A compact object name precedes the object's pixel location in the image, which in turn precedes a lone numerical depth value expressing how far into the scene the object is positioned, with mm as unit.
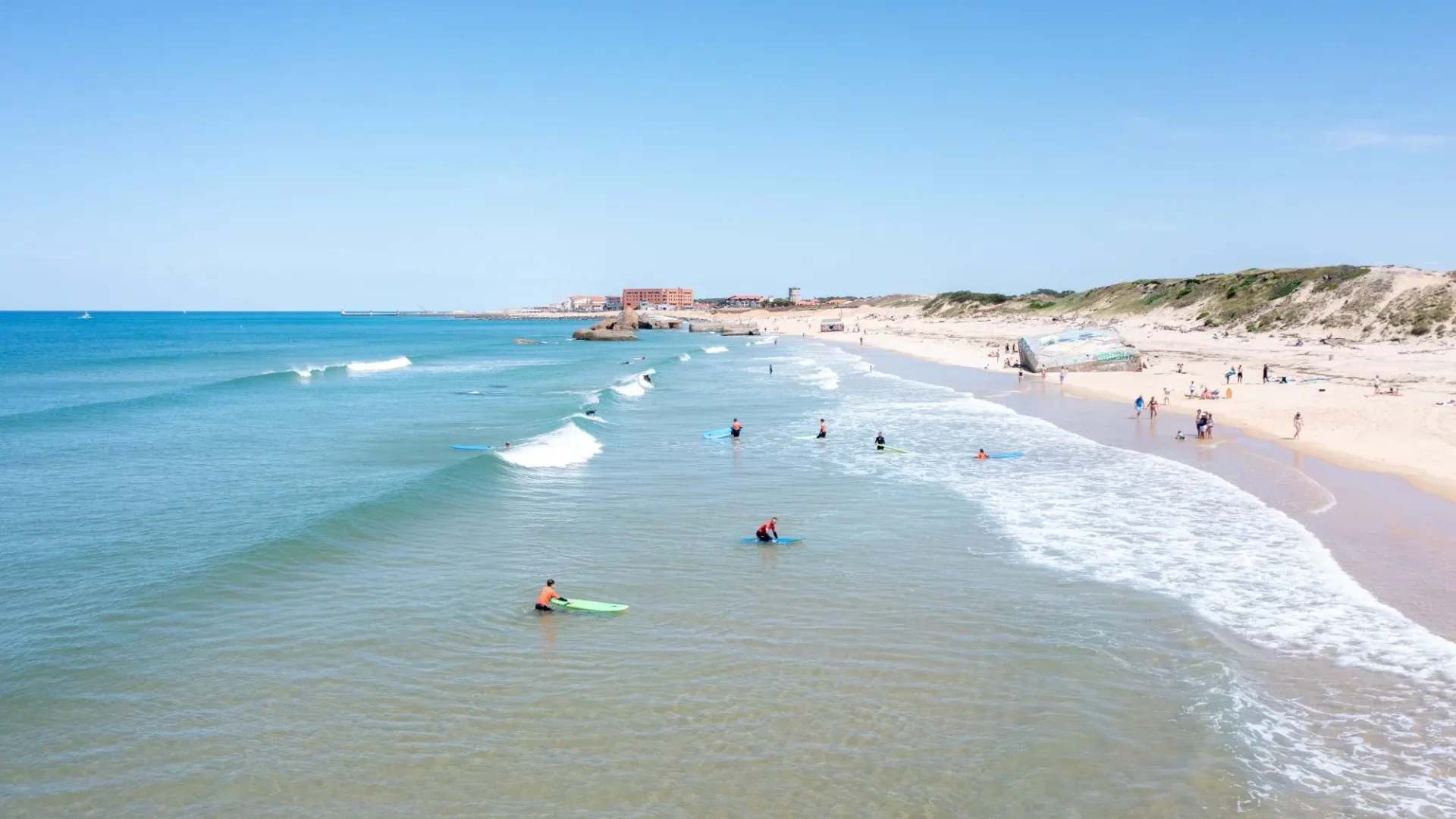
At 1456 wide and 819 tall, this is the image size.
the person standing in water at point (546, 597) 14062
